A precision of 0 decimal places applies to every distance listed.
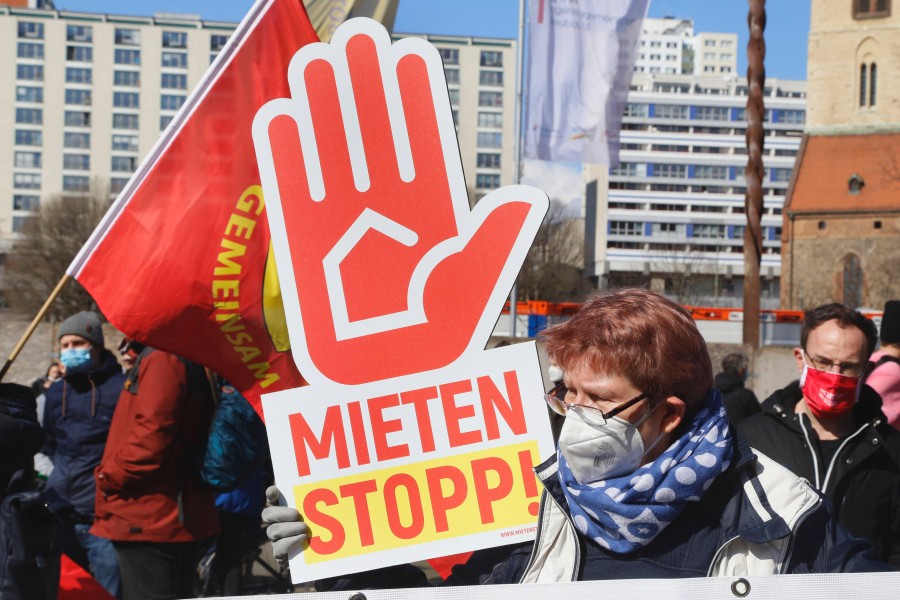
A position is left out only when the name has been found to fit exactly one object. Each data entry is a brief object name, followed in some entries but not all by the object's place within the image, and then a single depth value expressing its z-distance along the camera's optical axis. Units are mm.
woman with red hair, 1957
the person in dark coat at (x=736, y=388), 6446
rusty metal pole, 13555
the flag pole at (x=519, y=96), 12406
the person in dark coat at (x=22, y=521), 3221
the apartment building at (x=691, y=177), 125500
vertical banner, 10531
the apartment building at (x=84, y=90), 102500
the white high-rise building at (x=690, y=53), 194250
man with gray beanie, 5285
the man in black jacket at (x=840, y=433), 3316
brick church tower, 66562
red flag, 3584
